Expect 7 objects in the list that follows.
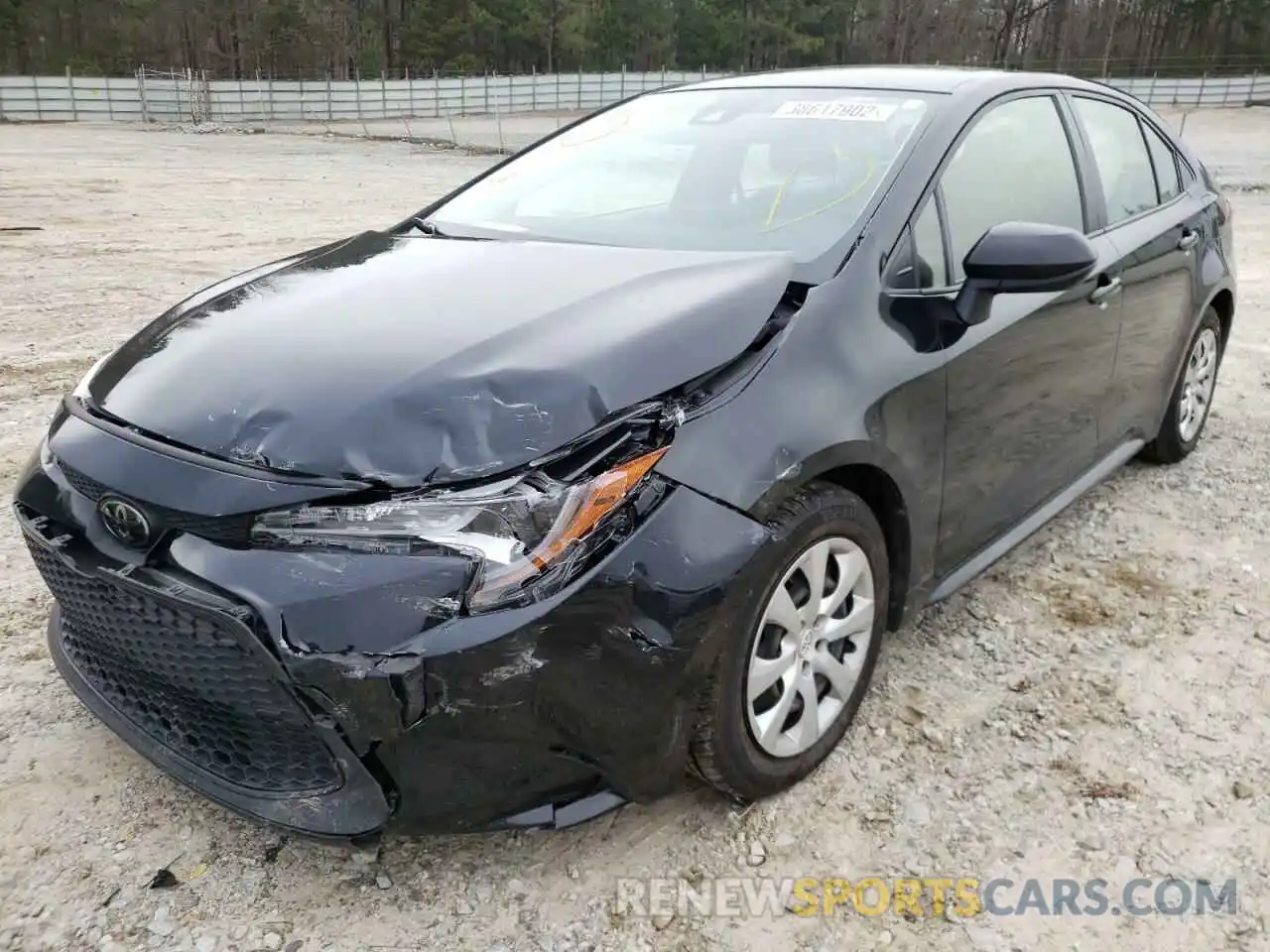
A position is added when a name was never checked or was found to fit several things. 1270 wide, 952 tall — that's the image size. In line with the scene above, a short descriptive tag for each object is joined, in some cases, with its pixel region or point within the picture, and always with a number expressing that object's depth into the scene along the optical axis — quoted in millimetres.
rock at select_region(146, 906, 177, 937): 1964
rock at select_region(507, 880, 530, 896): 2078
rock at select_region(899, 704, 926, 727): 2654
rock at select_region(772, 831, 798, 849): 2229
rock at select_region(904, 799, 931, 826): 2303
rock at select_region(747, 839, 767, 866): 2184
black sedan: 1771
